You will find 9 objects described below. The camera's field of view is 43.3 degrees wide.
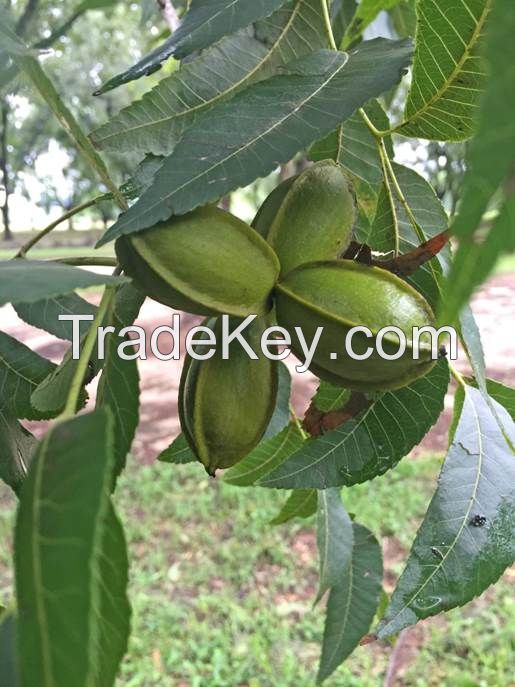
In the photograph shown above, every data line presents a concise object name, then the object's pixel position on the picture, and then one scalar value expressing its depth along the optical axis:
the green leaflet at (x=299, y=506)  0.32
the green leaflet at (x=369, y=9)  0.25
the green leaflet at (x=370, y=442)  0.22
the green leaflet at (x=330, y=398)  0.23
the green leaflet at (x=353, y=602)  0.31
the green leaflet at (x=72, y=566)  0.10
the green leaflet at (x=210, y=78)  0.20
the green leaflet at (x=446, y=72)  0.18
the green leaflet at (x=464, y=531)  0.20
